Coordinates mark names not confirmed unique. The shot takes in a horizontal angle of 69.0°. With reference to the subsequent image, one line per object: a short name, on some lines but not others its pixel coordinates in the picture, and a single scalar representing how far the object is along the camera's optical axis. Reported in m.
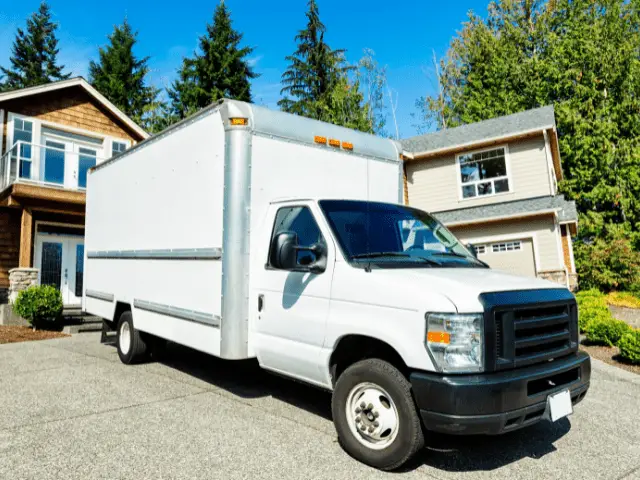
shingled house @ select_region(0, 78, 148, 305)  13.12
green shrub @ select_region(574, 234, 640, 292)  16.53
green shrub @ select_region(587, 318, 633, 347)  8.81
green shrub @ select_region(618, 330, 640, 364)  7.66
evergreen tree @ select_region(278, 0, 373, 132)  34.34
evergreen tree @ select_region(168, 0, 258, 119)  30.12
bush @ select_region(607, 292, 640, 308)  14.71
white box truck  3.23
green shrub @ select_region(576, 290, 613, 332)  9.96
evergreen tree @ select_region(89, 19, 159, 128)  35.12
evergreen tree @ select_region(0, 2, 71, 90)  39.59
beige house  16.80
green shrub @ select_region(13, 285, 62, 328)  11.34
